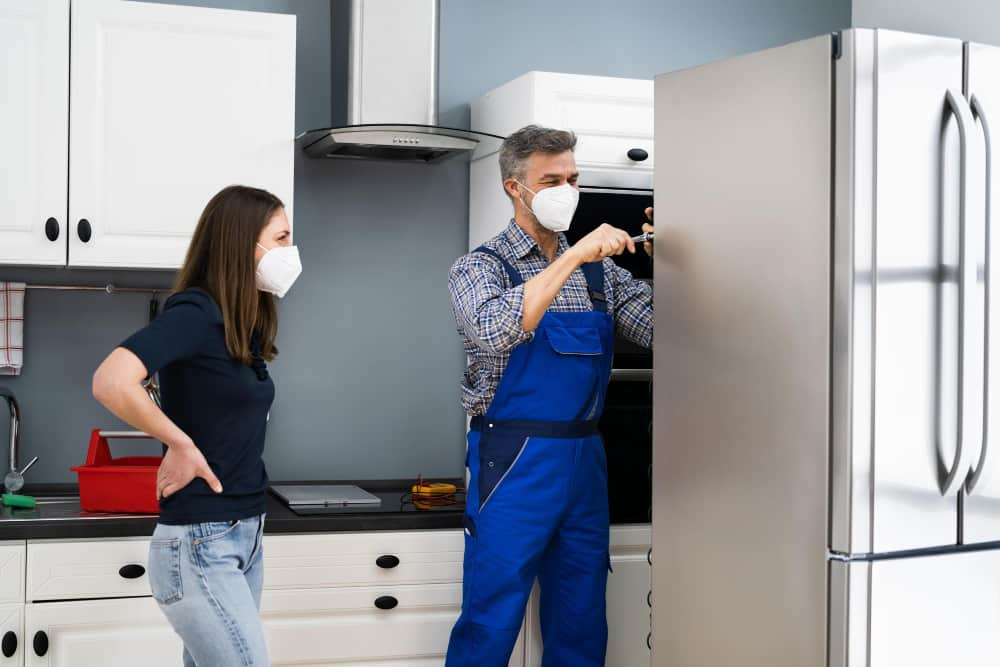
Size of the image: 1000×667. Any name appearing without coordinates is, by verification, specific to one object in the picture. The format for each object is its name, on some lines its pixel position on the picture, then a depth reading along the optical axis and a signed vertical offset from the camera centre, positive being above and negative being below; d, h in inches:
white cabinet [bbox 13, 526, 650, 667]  105.6 -26.6
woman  77.5 -6.1
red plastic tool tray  109.6 -15.2
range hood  120.6 +27.8
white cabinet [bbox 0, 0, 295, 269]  110.8 +20.9
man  100.7 -8.4
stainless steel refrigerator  71.3 -0.6
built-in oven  118.9 -7.2
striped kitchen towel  121.6 +0.8
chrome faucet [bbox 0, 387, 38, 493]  121.2 -10.0
